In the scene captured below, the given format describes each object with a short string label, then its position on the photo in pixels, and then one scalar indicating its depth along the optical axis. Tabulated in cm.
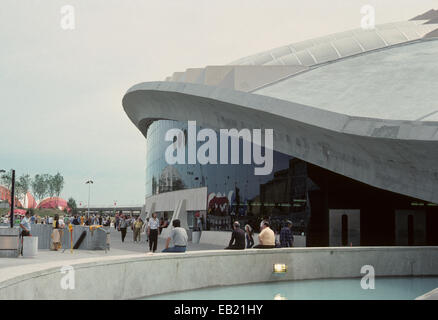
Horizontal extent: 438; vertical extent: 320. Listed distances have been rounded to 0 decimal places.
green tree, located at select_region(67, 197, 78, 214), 16590
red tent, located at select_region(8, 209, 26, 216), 9056
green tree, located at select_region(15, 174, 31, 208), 14950
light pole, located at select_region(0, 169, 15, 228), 2832
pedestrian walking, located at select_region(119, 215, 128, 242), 3041
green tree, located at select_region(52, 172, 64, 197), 16962
